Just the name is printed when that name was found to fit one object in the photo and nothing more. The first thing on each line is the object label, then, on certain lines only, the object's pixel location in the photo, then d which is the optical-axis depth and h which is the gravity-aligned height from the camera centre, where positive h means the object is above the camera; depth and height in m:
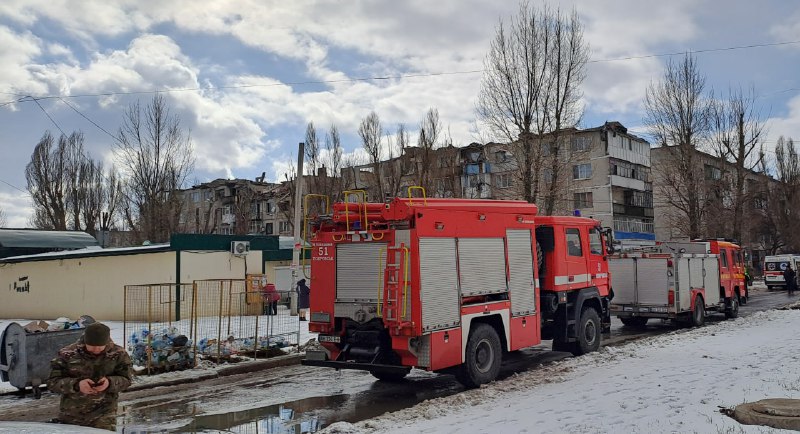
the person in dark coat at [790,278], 35.88 -1.18
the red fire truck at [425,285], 9.11 -0.37
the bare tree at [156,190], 42.00 +5.13
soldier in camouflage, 5.18 -0.95
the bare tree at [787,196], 64.19 +6.38
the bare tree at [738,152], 46.94 +7.96
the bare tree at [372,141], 47.56 +9.24
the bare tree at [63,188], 54.62 +6.86
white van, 42.09 -0.90
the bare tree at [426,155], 42.03 +7.27
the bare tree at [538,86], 28.17 +7.87
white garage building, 23.36 -0.24
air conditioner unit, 24.61 +0.61
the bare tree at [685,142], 43.34 +8.15
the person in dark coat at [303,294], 23.73 -1.16
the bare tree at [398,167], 44.03 +6.75
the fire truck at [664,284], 17.72 -0.74
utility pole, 18.84 +0.83
